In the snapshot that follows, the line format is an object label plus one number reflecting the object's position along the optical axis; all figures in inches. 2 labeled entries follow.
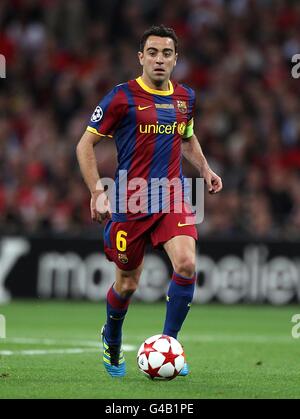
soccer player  609.9
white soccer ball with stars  584.7
